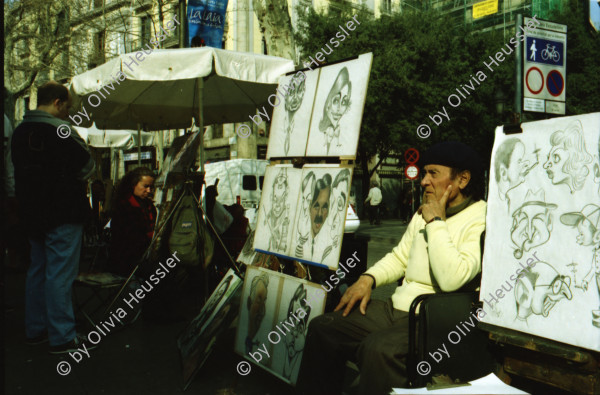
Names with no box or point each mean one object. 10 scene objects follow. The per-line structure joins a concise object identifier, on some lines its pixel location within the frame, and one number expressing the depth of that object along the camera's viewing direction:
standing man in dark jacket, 3.71
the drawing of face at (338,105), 2.79
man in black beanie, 2.18
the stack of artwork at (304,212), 2.66
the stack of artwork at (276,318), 2.74
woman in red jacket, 4.78
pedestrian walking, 19.68
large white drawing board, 1.77
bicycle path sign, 7.02
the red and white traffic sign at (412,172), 18.23
